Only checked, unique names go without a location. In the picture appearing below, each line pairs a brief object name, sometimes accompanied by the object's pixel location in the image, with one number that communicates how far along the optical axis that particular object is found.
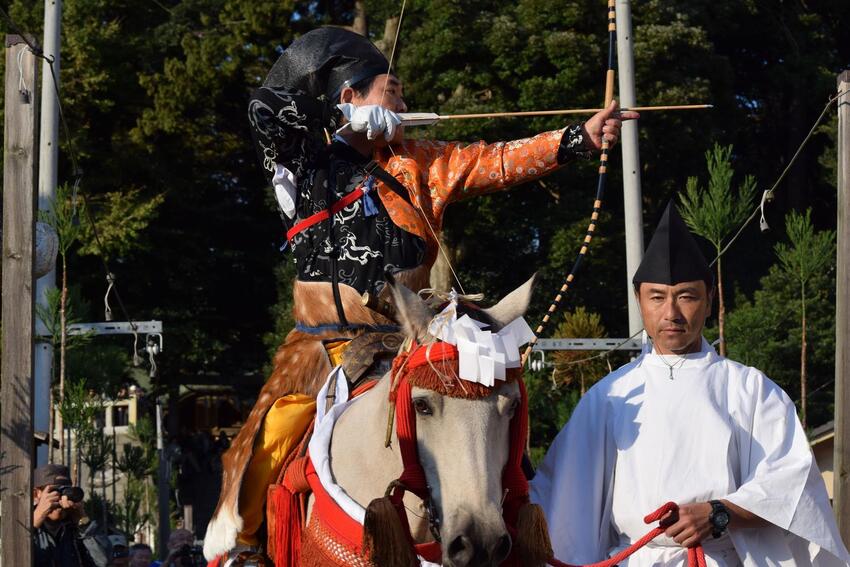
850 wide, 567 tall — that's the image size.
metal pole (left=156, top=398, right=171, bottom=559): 27.58
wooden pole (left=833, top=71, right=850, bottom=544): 12.24
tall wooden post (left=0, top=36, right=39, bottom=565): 10.45
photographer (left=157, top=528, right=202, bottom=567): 16.28
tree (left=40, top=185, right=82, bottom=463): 18.87
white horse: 6.37
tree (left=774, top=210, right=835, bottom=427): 17.84
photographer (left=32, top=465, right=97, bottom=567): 12.13
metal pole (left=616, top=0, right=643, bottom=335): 19.81
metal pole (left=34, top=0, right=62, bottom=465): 21.46
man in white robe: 7.23
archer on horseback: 8.73
